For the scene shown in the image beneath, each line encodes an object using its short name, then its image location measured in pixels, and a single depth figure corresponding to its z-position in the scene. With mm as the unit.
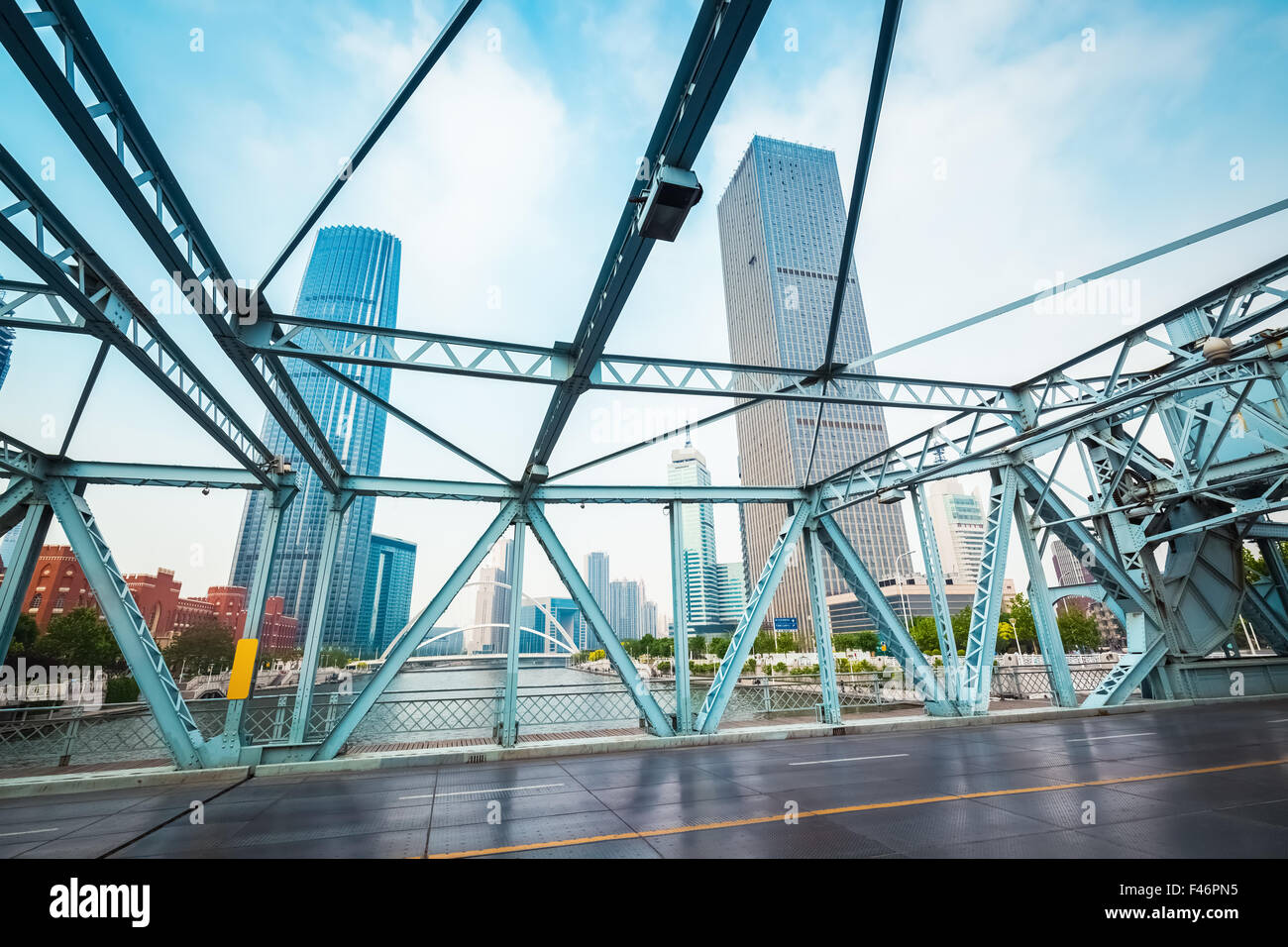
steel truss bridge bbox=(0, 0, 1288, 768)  5500
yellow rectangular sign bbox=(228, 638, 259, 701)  11188
